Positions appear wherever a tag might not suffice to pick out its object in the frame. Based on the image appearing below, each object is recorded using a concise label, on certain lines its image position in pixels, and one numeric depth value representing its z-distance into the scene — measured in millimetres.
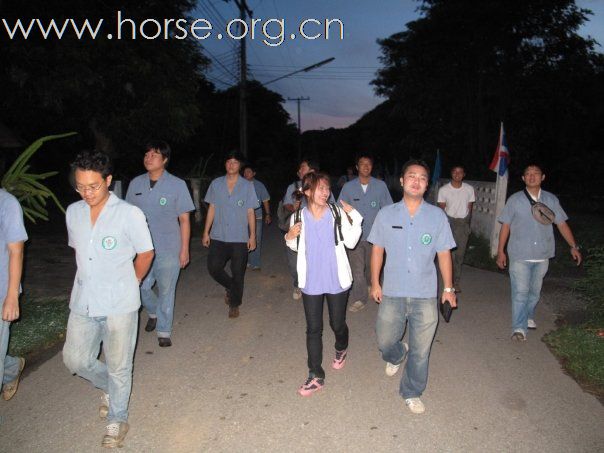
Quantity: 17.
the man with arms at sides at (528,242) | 5281
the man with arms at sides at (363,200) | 6676
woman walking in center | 4117
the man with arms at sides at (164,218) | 5121
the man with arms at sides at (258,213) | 9188
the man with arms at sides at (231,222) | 6109
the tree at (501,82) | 25344
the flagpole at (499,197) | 11023
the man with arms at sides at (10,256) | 3381
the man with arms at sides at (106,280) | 3256
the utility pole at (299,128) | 62431
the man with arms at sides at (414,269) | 3771
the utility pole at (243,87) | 20477
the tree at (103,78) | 15570
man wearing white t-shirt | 7617
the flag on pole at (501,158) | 11055
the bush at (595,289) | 5934
